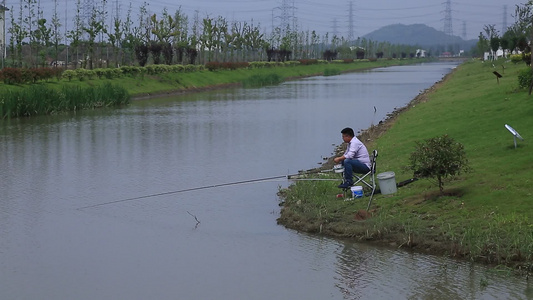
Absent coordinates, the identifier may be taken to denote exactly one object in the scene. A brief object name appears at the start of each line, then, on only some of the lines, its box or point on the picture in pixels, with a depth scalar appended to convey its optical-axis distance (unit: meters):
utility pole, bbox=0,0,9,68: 49.60
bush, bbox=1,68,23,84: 38.97
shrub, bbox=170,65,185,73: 60.79
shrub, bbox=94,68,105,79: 49.75
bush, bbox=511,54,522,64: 53.16
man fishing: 14.12
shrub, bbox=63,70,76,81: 45.54
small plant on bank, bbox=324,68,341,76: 94.44
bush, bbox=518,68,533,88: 26.51
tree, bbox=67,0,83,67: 57.25
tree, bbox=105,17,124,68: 63.62
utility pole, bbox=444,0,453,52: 169.36
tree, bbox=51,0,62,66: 57.56
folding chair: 13.42
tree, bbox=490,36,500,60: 77.44
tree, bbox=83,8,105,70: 59.06
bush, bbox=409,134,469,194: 12.45
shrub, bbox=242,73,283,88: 66.88
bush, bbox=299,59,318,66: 105.86
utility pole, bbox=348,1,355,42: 180.75
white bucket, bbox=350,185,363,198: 13.87
